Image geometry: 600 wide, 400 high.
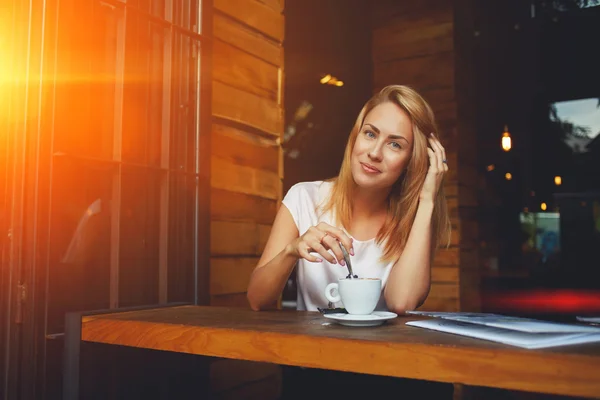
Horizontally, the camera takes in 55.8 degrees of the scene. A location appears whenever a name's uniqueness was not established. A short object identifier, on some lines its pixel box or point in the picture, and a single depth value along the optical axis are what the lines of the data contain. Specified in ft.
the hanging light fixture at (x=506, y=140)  18.92
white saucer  3.83
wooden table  2.82
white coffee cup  4.00
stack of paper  3.10
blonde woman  5.66
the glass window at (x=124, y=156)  5.48
